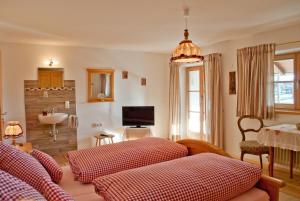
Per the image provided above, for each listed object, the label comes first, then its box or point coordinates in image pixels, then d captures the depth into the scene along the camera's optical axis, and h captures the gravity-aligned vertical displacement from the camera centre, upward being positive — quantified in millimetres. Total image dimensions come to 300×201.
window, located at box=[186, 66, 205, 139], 5555 -60
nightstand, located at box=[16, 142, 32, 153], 3268 -708
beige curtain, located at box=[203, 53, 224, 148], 4637 -128
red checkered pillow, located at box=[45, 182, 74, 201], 1289 -532
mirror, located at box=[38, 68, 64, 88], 4734 +392
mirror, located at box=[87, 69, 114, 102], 5168 +250
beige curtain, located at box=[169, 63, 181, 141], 5848 -152
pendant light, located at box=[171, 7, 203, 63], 2441 +434
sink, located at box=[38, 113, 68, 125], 4457 -395
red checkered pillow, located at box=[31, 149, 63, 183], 1836 -538
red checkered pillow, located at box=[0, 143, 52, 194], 1480 -449
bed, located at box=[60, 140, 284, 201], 1678 -696
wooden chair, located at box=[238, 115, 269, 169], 3535 -776
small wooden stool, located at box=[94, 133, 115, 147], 5012 -843
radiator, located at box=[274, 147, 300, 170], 3514 -945
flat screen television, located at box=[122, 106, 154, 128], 5383 -442
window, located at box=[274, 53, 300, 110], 3742 +222
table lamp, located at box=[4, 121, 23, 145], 3145 -443
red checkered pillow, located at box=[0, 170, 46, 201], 1095 -447
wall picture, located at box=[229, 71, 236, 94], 4484 +229
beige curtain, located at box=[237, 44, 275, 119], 3807 +236
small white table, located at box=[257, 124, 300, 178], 3032 -570
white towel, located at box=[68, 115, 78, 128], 4870 -492
